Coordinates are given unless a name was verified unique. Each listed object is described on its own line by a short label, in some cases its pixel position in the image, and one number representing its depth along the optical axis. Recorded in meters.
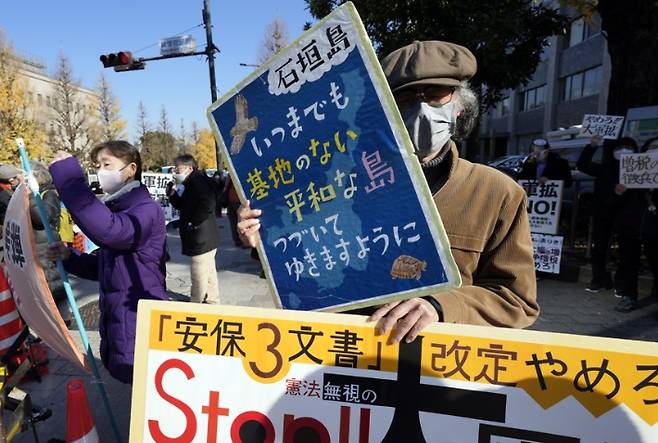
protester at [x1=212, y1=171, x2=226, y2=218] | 8.17
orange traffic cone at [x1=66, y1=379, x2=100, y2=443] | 2.03
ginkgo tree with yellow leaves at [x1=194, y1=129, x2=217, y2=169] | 37.33
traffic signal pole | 10.88
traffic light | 10.85
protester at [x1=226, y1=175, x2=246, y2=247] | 8.36
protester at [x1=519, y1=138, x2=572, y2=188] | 6.28
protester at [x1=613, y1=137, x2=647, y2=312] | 4.83
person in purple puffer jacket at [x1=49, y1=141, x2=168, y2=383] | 1.93
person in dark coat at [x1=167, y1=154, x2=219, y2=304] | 5.00
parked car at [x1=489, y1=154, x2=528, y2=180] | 19.12
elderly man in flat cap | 1.35
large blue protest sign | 1.15
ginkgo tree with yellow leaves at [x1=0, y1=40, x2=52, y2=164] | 24.22
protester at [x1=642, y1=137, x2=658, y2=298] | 4.69
